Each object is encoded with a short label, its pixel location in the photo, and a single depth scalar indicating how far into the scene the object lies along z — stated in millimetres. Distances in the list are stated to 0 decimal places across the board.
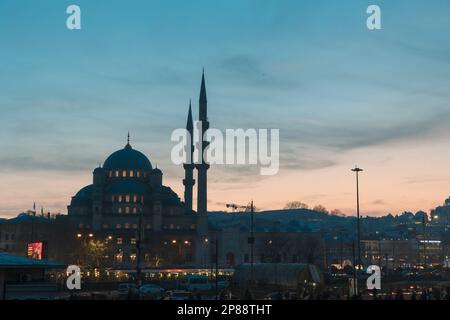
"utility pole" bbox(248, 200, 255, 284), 66188
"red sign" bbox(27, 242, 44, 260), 71788
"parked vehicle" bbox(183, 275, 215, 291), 73931
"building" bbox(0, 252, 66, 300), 53625
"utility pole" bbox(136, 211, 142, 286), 61303
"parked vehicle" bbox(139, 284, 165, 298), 66138
